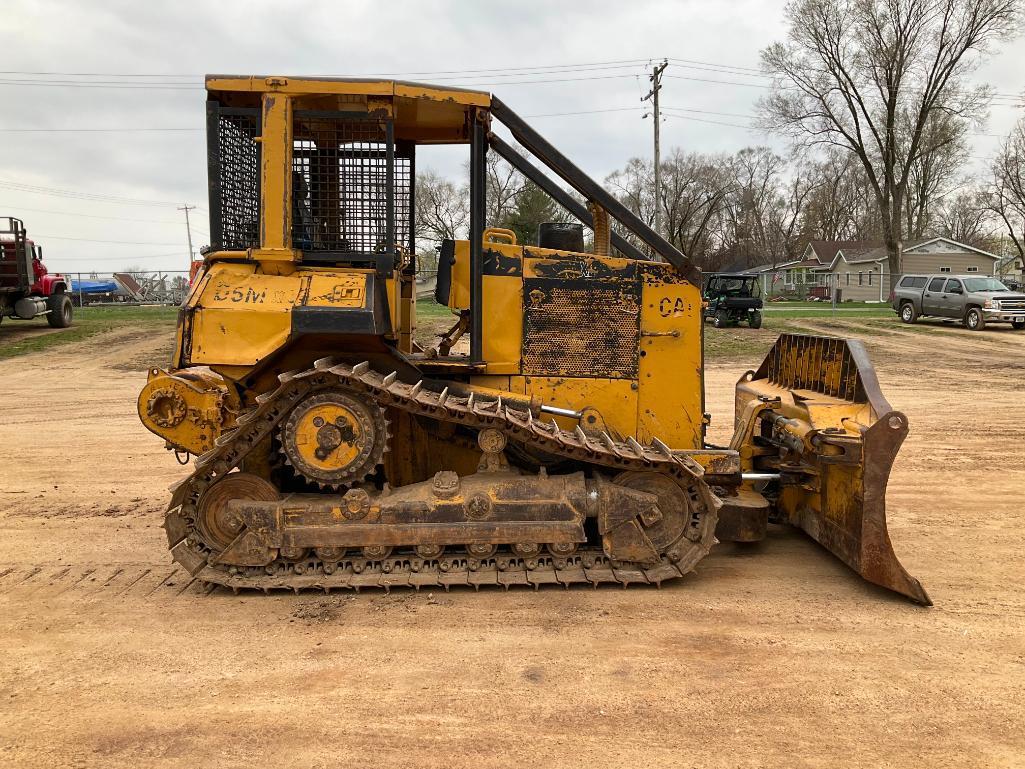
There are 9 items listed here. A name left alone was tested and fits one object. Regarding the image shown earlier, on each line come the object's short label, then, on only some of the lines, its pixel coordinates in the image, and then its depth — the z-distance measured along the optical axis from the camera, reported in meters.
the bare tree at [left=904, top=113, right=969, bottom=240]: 44.72
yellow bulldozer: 4.40
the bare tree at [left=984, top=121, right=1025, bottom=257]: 43.00
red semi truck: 20.22
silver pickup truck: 24.72
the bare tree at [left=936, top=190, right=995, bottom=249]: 65.44
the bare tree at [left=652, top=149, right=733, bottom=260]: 47.09
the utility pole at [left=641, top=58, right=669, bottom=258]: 31.61
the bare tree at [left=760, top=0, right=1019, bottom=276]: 38.94
